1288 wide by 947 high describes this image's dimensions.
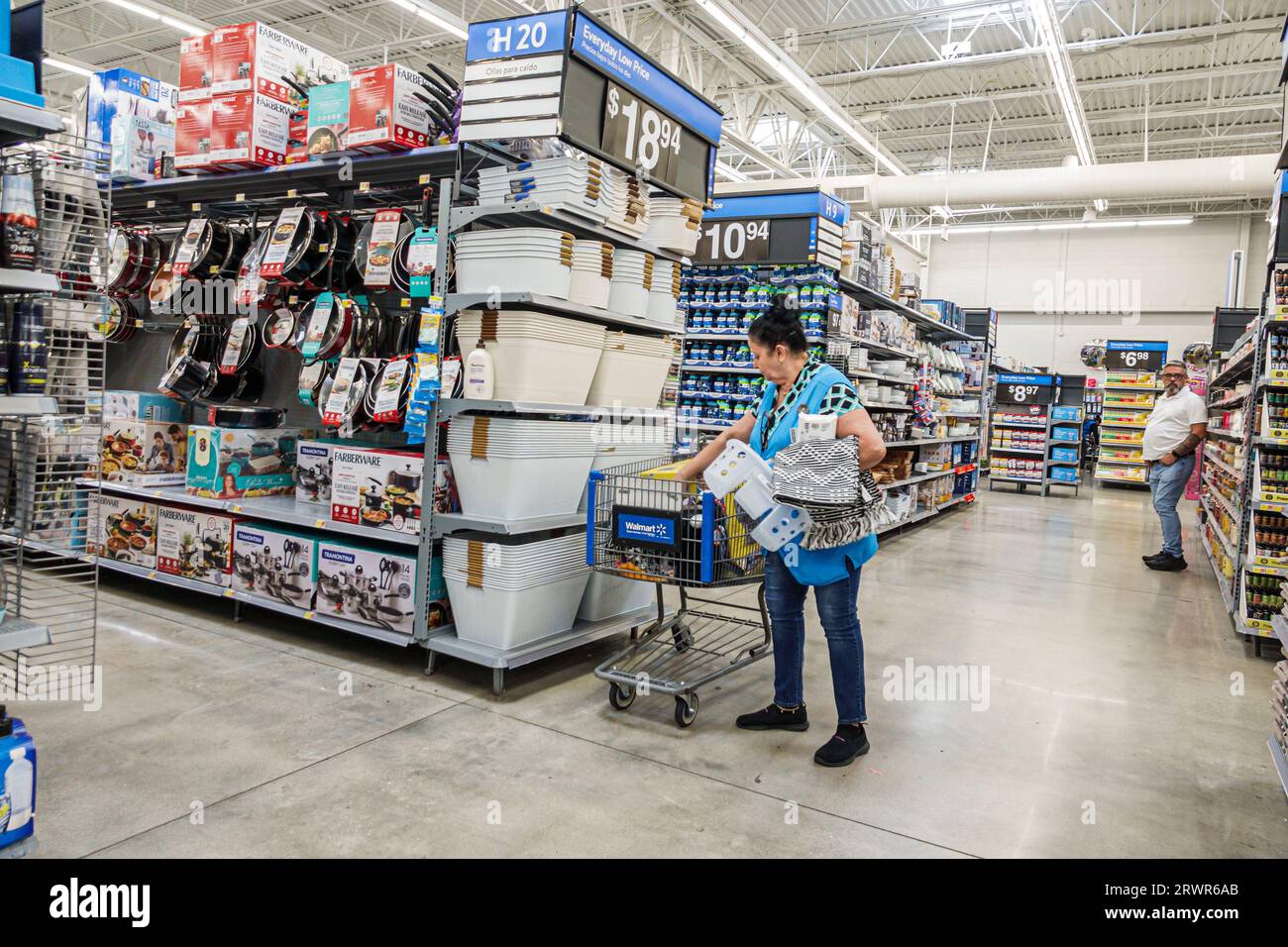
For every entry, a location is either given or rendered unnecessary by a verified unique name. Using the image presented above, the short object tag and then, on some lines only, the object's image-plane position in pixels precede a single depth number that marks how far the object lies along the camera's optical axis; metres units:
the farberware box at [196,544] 4.50
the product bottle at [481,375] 3.58
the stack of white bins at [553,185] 3.53
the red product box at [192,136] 4.54
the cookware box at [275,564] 4.18
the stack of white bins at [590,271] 3.72
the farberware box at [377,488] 3.87
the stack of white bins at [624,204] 3.82
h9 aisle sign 6.75
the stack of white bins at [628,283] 4.02
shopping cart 3.34
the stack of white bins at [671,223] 4.20
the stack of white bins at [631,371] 4.04
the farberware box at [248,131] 4.41
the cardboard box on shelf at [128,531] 4.84
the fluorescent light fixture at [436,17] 9.94
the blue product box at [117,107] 5.00
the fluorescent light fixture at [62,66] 12.70
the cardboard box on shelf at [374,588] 3.85
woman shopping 3.03
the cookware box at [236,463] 4.54
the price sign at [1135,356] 15.84
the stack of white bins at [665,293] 4.27
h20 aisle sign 3.49
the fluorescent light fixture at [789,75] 9.48
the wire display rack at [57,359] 2.09
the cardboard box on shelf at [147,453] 4.80
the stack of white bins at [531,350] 3.52
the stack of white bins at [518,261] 3.50
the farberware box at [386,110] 3.92
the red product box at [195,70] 4.56
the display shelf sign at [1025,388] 14.51
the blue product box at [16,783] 1.90
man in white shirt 7.52
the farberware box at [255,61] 4.43
